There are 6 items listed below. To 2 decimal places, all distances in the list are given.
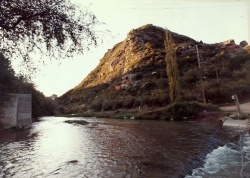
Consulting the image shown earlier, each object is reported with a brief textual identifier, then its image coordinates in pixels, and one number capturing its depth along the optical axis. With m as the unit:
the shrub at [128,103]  45.32
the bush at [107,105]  49.61
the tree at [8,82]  14.47
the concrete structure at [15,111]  19.11
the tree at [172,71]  31.36
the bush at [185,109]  26.28
